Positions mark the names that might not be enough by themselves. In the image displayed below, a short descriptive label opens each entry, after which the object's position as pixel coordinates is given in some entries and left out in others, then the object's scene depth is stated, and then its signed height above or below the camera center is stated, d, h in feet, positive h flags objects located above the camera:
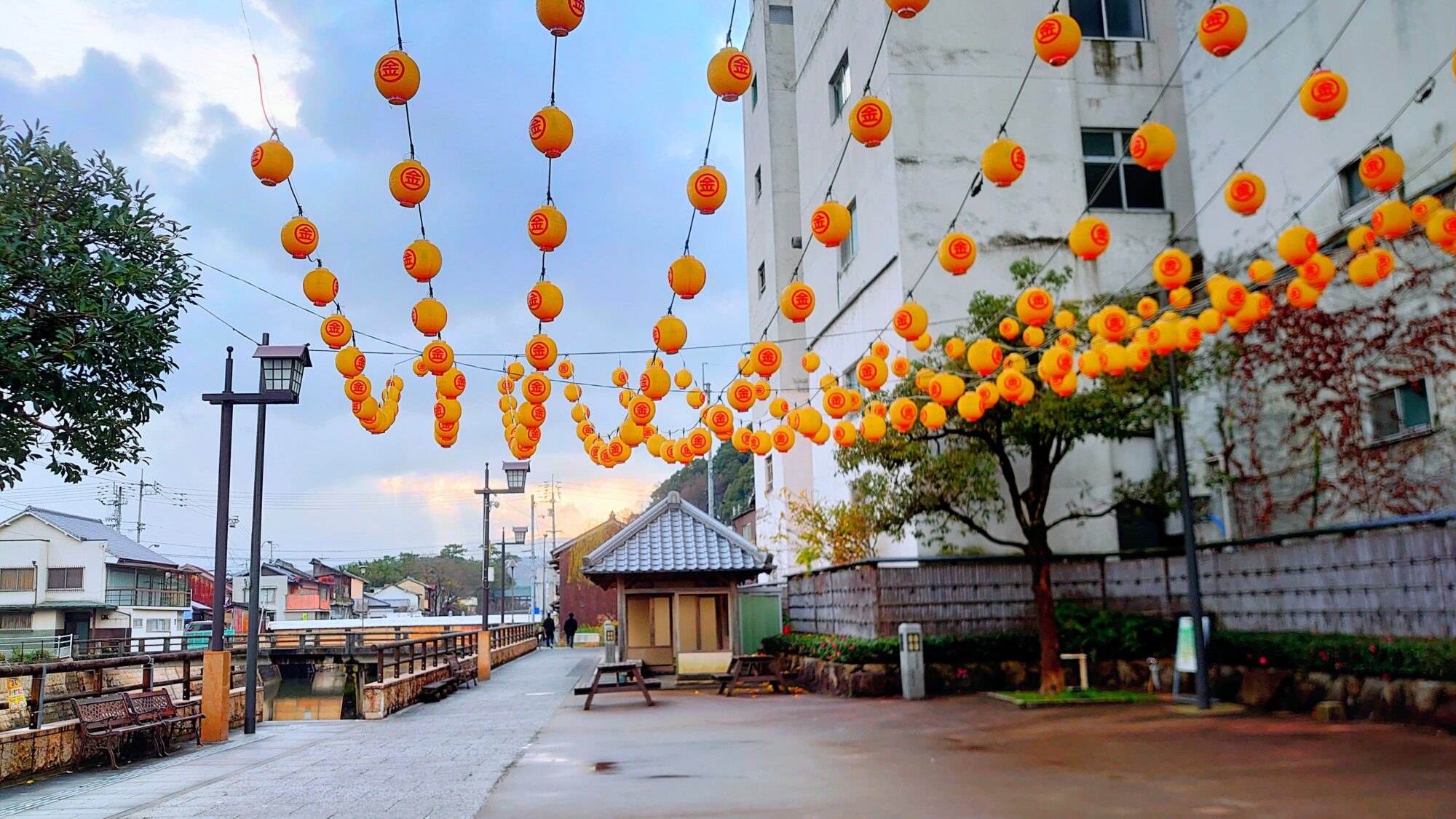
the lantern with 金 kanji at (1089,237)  33.30 +10.52
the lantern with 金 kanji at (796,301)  38.40 +10.07
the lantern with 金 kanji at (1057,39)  25.52 +13.04
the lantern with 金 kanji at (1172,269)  37.40 +10.63
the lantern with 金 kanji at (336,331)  38.58 +9.50
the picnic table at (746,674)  62.30 -6.39
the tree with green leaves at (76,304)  41.29 +11.86
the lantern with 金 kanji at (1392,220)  31.45 +10.22
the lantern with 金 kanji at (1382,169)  30.40 +11.40
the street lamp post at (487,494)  101.81 +8.81
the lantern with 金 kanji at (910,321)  43.29 +10.35
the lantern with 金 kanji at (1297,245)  34.30 +10.41
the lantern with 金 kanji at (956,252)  35.32 +10.78
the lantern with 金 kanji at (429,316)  38.42 +9.88
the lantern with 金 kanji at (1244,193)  30.71 +10.93
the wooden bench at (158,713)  38.55 -4.73
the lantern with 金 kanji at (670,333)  39.86 +9.30
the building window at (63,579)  138.51 +1.82
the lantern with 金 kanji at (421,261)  33.99 +10.54
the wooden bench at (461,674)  75.72 -7.08
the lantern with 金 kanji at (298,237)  31.83 +10.77
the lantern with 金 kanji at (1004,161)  28.45 +11.12
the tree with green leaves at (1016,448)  51.70 +6.13
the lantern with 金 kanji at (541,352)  43.53 +9.57
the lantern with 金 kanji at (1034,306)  40.81 +10.20
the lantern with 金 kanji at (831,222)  31.55 +10.67
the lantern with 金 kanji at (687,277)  34.22 +9.85
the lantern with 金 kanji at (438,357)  42.93 +9.44
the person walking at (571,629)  156.35 -7.86
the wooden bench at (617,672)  57.21 -5.60
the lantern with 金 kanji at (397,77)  25.36 +12.47
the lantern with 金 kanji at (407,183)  29.53 +11.43
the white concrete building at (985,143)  66.80 +27.28
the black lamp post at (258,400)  47.32 +8.70
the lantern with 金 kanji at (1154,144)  28.07 +11.34
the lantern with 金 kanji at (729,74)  25.54 +12.44
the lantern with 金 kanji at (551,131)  26.68 +11.57
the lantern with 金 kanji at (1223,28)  24.57 +12.67
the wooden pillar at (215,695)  44.52 -4.68
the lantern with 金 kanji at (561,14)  23.27 +12.76
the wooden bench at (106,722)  35.70 -4.65
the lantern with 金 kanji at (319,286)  35.19 +10.18
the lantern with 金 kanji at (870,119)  26.91 +11.76
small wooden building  72.64 -0.59
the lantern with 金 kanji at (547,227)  31.45 +10.68
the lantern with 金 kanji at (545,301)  38.45 +10.31
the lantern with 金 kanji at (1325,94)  27.04 +12.09
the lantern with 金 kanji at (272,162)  27.91 +11.50
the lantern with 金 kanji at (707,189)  29.43 +10.97
